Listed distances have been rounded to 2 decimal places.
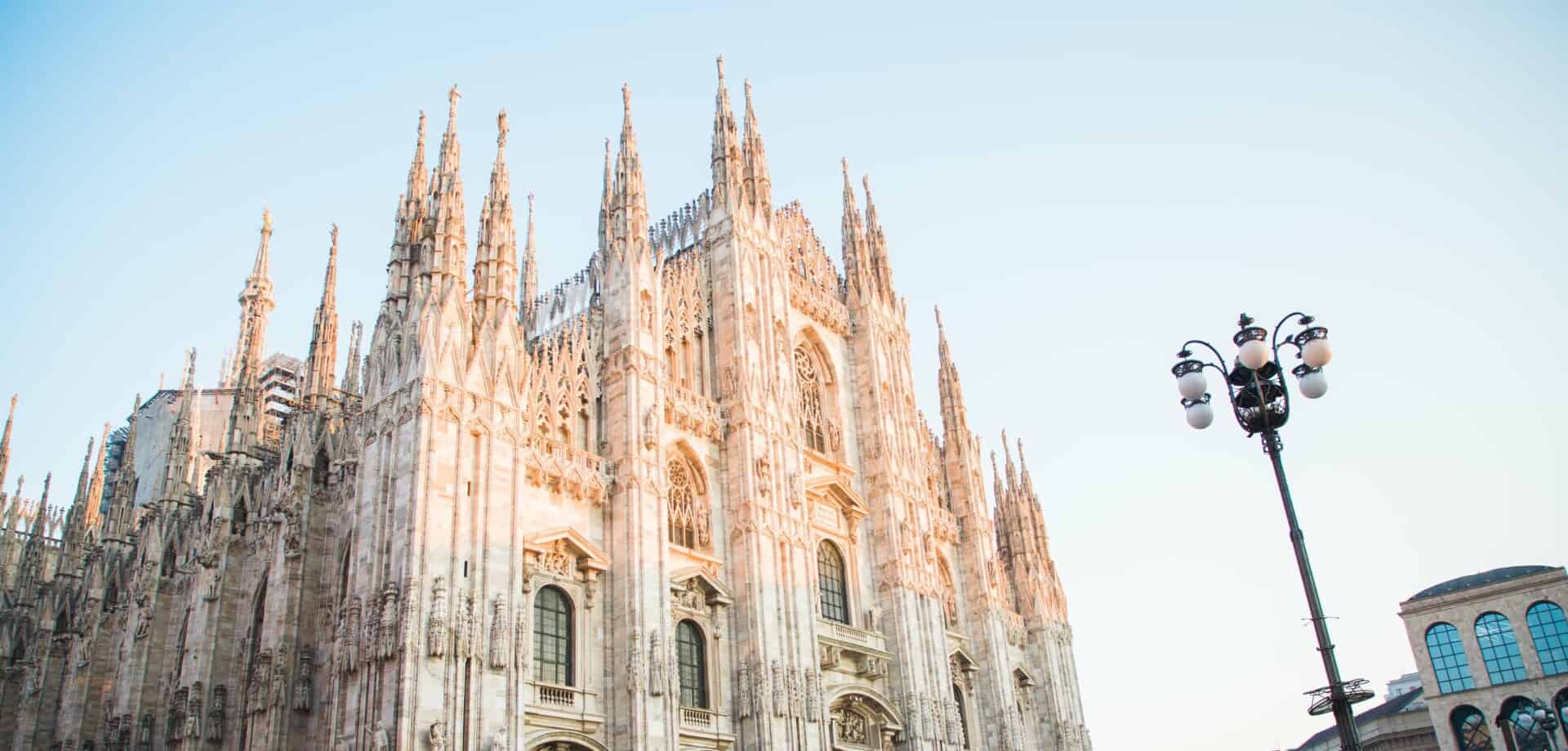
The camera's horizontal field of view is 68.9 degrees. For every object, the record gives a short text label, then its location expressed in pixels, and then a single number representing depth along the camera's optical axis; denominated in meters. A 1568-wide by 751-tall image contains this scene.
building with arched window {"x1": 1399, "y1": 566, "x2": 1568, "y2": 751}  55.38
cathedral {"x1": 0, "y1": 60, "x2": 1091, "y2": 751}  24.66
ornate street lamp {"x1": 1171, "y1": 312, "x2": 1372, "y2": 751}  14.09
